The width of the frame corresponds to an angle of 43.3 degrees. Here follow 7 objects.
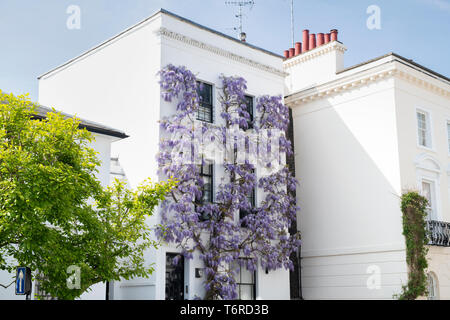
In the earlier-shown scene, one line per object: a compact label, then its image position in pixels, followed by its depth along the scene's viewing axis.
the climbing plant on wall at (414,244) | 18.89
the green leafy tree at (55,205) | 9.84
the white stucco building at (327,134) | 18.41
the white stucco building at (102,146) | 15.75
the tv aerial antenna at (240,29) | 24.02
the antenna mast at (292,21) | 26.27
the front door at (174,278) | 17.31
